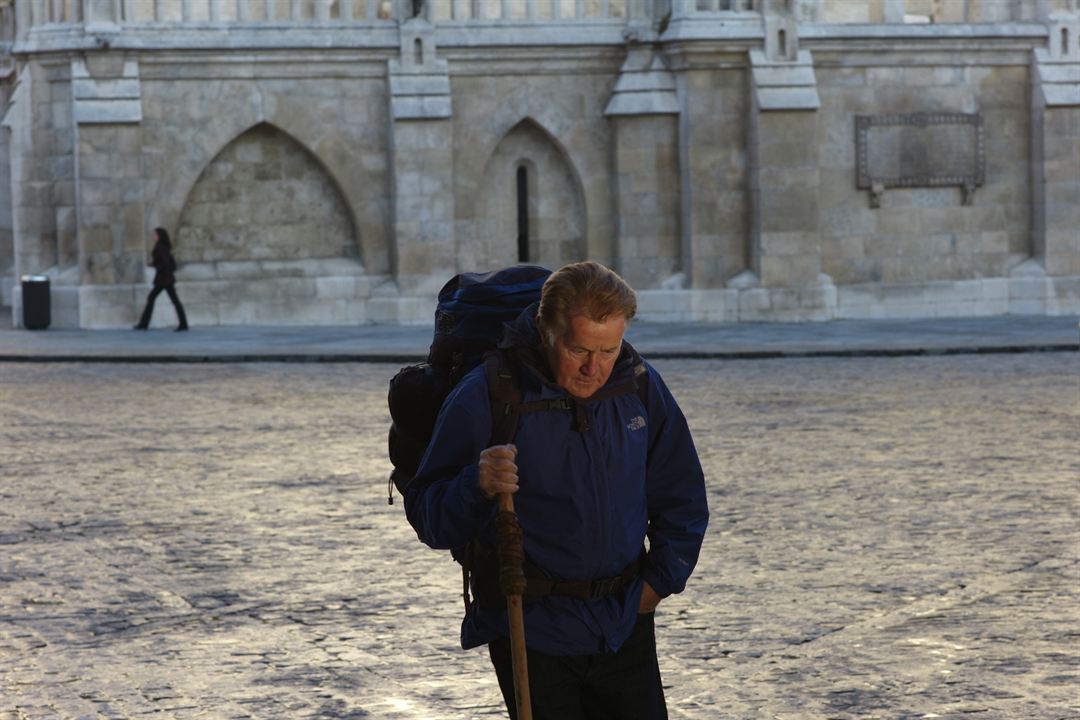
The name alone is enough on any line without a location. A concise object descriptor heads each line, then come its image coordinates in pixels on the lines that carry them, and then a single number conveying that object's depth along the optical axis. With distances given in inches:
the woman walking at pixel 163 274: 1447.7
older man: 253.4
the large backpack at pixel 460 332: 267.5
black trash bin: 1501.3
